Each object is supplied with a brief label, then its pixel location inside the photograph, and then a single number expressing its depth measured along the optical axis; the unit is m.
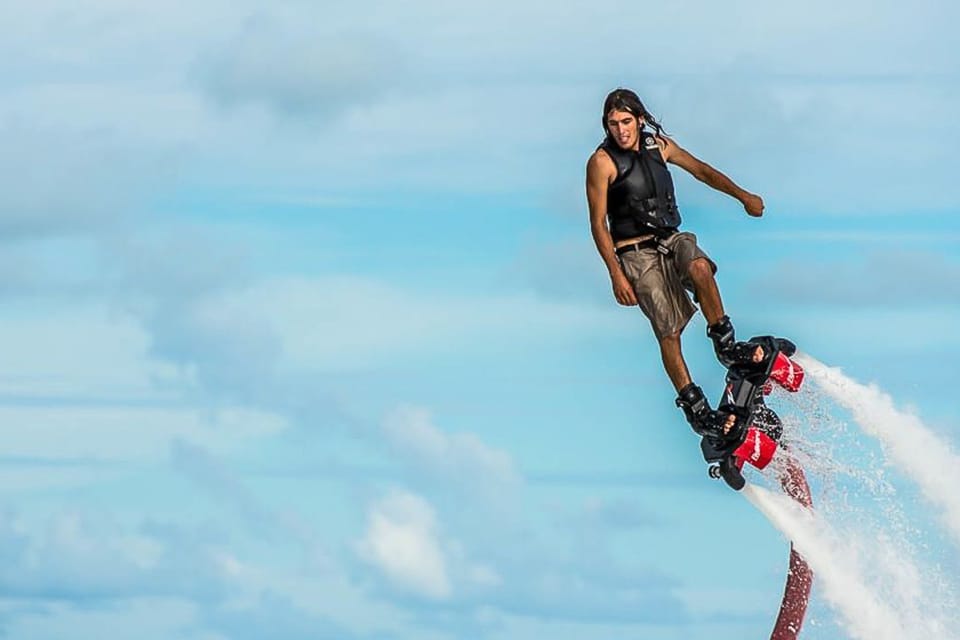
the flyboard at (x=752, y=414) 40.00
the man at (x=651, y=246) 39.06
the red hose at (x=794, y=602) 42.12
